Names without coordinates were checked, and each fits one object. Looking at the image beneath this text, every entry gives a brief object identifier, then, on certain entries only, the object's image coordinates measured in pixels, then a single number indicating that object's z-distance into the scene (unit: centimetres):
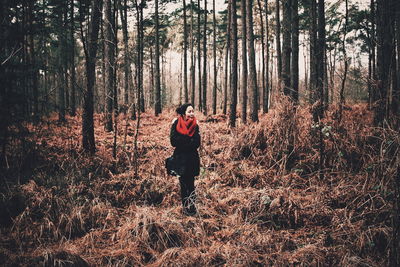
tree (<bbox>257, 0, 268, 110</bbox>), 1812
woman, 413
